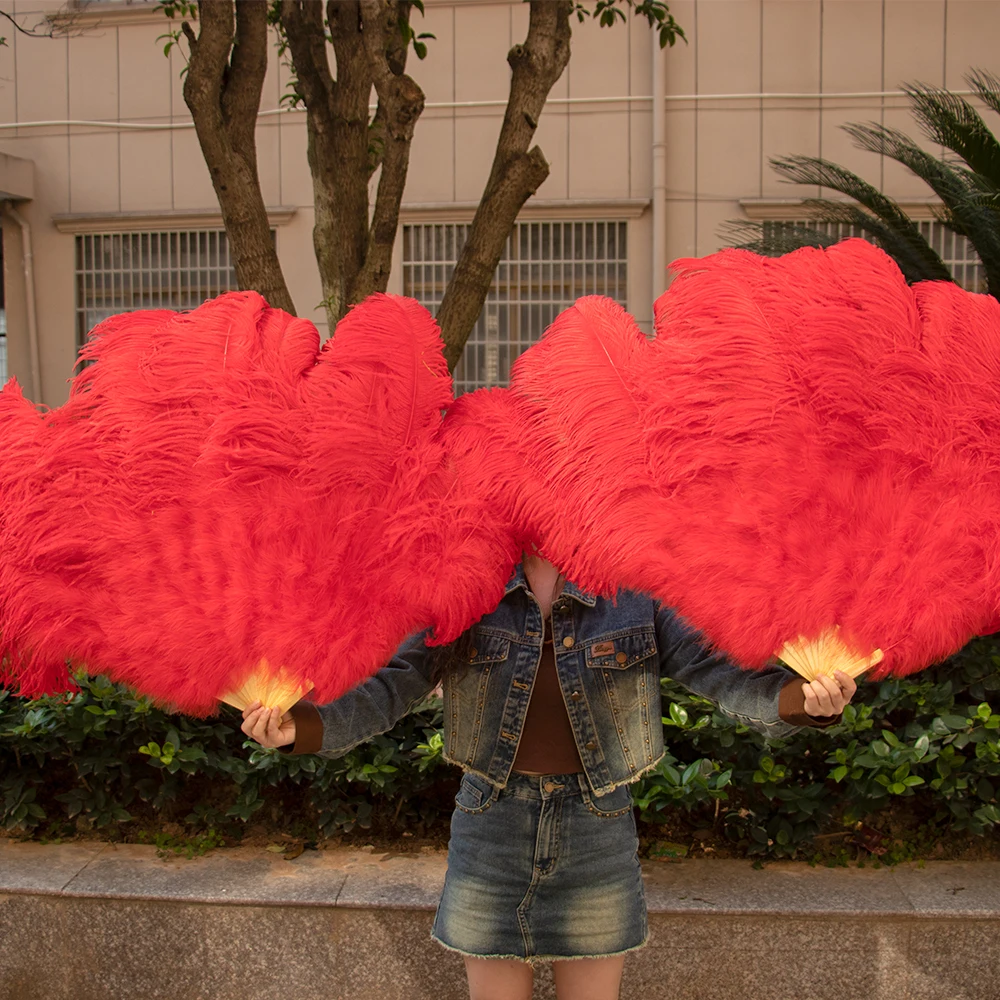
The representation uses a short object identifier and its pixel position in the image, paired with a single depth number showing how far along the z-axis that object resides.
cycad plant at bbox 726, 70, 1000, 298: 5.49
